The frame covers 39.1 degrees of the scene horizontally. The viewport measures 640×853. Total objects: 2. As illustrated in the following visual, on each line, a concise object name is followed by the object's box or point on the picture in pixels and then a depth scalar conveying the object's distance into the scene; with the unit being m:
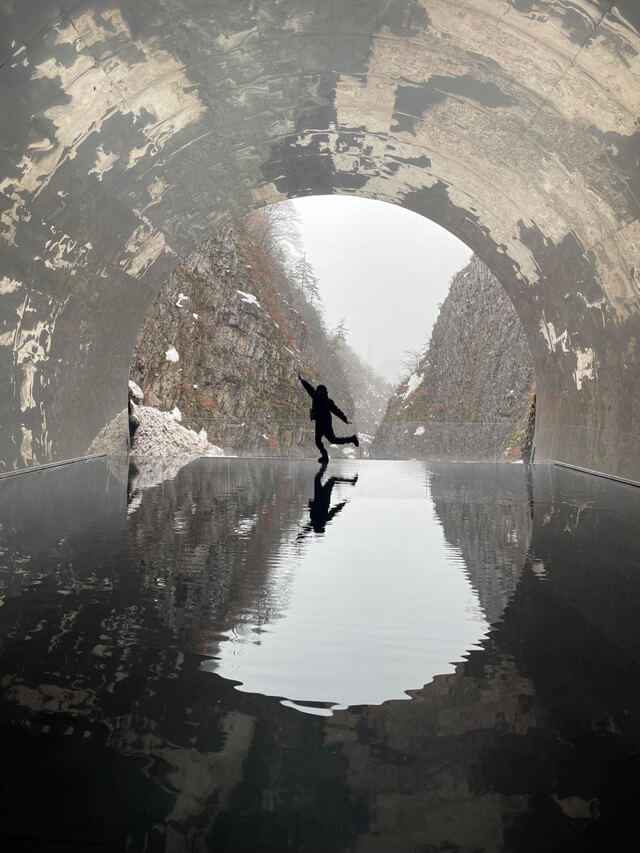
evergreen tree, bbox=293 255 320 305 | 68.88
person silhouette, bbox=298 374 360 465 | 17.88
